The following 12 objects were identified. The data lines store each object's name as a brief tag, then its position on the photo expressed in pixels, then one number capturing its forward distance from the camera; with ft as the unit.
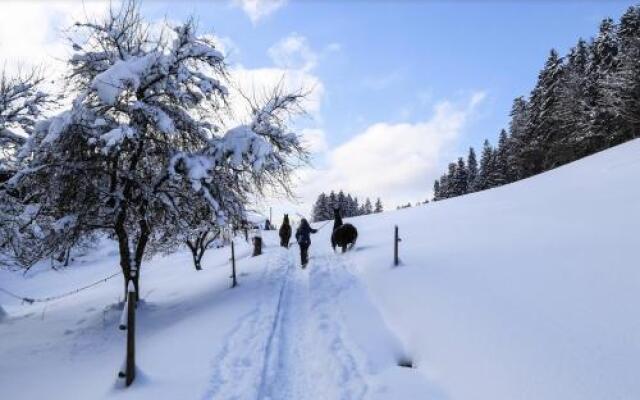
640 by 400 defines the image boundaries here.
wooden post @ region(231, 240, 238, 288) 44.83
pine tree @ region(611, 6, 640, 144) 114.11
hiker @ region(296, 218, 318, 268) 55.58
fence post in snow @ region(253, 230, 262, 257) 71.61
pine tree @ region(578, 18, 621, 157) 122.72
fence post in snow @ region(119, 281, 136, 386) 20.84
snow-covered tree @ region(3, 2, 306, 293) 34.42
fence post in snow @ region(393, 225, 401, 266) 42.88
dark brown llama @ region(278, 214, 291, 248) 81.46
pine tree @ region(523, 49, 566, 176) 152.87
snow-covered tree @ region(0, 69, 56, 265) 38.91
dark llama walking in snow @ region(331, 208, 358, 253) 63.00
